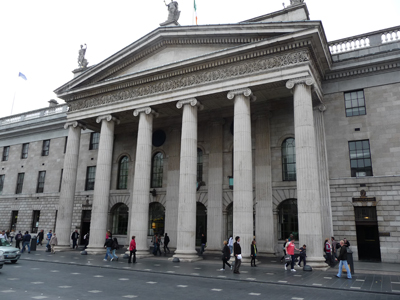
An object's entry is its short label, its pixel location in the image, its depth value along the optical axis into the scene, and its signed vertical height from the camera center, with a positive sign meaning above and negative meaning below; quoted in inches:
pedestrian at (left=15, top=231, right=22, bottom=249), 992.5 -43.2
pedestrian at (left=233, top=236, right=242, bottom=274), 595.5 -47.8
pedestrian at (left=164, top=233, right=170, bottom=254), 954.9 -38.9
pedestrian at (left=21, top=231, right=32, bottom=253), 943.0 -46.3
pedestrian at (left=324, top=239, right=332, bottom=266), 710.8 -46.6
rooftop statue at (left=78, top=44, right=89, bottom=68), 1194.6 +588.7
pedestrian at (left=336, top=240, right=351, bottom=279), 538.3 -45.6
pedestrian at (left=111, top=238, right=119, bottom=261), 775.0 -46.7
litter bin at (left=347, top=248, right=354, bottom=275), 565.3 -49.0
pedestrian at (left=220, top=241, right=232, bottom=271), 633.6 -49.7
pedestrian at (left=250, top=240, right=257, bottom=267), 688.4 -46.5
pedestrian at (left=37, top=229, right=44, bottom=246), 1160.9 -38.9
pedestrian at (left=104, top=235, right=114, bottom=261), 769.6 -43.6
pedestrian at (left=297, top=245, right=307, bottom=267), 649.0 -48.5
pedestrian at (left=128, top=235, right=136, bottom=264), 739.4 -49.9
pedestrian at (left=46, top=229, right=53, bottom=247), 1039.9 -36.4
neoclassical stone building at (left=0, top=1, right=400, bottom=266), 766.5 +259.5
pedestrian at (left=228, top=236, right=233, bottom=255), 799.2 -36.4
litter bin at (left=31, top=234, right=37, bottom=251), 995.9 -51.4
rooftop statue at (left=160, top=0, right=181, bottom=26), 976.1 +625.2
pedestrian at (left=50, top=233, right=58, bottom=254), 948.0 -49.5
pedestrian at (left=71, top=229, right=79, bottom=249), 1062.4 -40.1
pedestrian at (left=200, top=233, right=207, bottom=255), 906.3 -40.7
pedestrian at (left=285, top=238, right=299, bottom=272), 628.4 -39.7
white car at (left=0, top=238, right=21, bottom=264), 673.6 -59.3
